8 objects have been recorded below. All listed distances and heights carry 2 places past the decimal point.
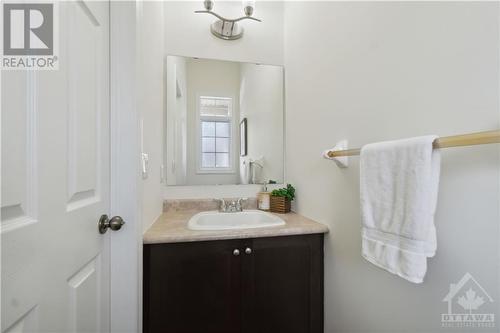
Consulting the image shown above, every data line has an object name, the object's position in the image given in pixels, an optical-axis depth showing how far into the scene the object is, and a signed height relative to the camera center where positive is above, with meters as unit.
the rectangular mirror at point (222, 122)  1.59 +0.33
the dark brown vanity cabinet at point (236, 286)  0.99 -0.60
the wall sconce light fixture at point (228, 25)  1.51 +1.05
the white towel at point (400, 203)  0.57 -0.11
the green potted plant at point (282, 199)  1.50 -0.24
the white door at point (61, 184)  0.44 -0.05
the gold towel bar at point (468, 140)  0.46 +0.06
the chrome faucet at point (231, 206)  1.51 -0.29
